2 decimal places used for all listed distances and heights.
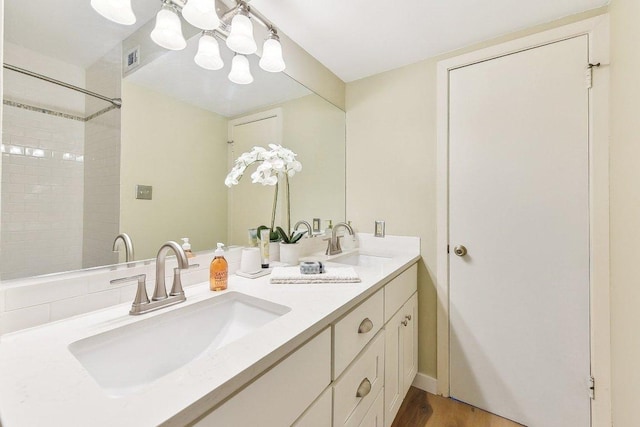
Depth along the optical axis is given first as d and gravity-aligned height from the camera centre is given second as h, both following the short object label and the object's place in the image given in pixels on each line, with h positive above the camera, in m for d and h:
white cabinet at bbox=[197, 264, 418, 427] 0.59 -0.48
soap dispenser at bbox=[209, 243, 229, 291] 1.02 -0.23
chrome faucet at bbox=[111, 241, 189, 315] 0.81 -0.24
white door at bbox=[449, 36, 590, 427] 1.30 -0.10
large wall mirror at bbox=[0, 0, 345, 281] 0.73 +0.24
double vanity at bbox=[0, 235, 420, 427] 0.46 -0.32
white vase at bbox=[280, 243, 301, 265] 1.45 -0.21
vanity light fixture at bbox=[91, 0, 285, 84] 0.87 +0.72
